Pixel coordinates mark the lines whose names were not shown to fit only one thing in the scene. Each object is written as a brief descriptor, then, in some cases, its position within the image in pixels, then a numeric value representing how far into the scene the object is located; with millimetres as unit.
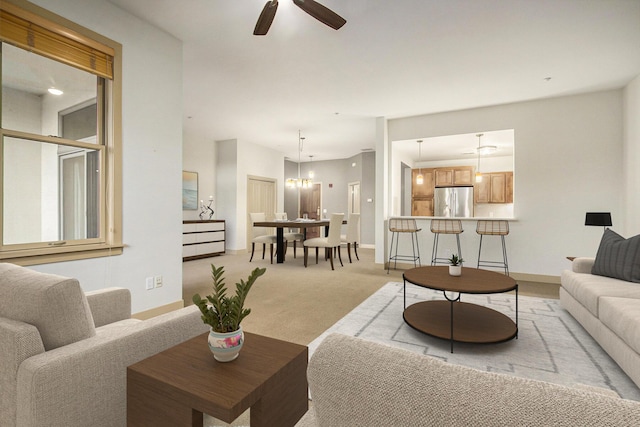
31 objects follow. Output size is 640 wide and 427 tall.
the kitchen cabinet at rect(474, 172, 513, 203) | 7051
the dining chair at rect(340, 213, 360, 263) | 6312
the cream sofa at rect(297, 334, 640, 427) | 415
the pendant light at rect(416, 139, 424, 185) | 7537
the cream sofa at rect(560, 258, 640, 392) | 1793
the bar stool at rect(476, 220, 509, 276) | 4652
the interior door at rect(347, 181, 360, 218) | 9125
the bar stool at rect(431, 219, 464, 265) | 4992
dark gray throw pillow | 2531
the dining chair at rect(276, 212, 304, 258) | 6734
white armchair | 970
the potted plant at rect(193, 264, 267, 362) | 1032
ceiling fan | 2014
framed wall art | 6684
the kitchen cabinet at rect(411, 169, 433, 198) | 7719
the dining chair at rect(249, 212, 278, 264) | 6355
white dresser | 6309
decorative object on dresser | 7171
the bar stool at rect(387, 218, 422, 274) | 5200
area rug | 1951
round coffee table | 2281
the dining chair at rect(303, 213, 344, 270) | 5684
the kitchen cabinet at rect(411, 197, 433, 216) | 7629
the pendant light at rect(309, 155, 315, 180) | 10031
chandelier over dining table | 7328
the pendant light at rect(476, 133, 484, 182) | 6886
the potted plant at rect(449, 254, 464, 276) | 2678
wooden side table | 873
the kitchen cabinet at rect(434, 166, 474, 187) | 7383
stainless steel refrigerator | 6688
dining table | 5805
